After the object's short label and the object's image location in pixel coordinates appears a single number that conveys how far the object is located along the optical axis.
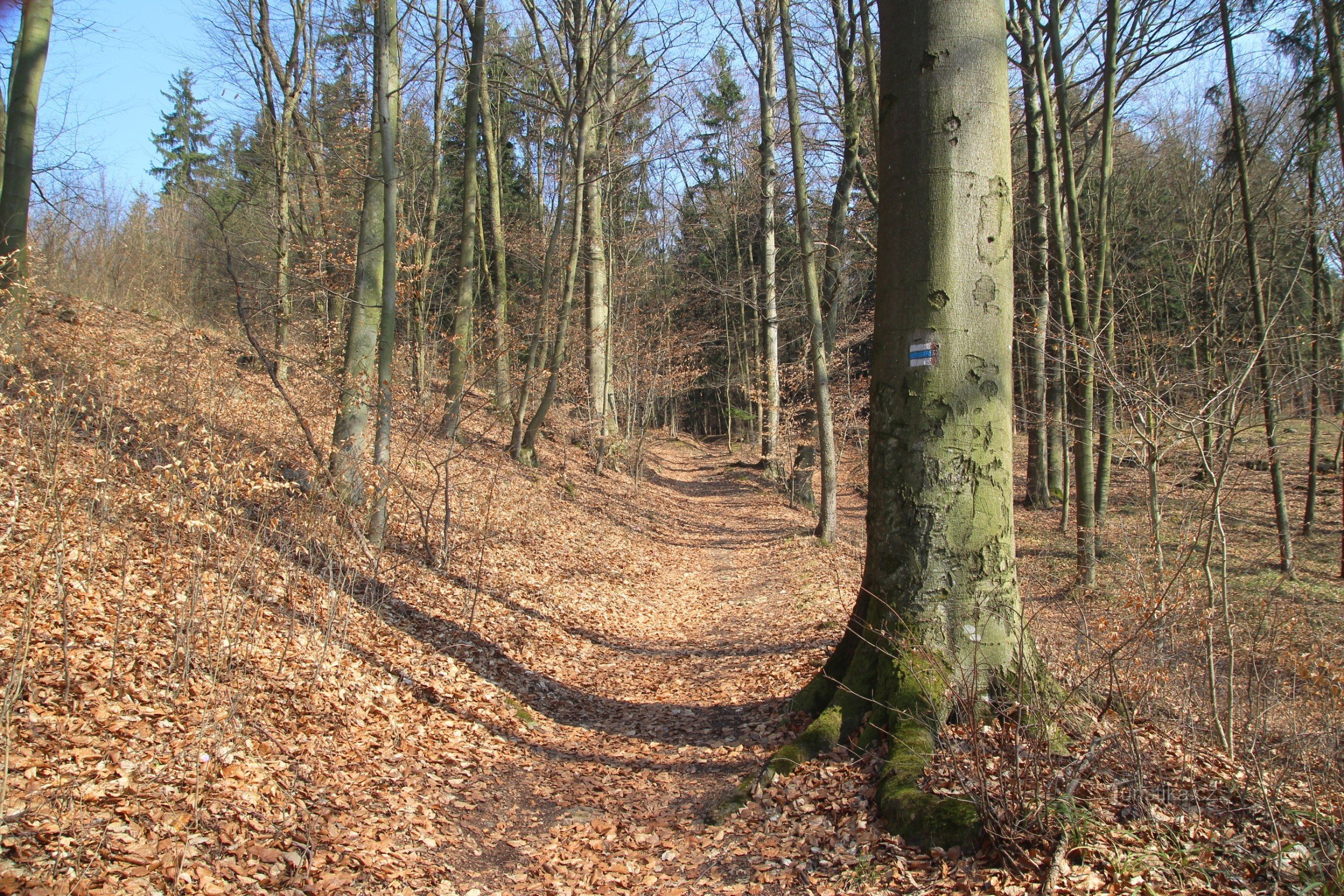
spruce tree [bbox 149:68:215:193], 30.20
